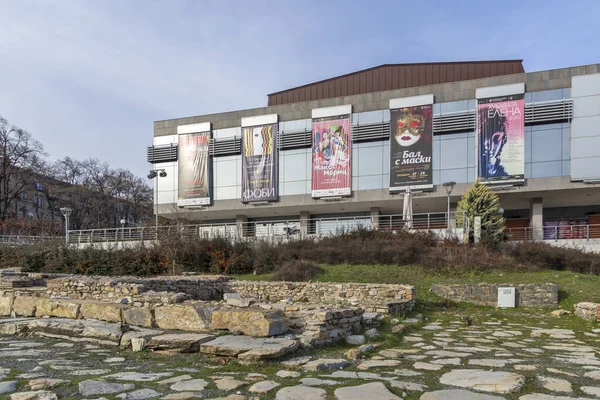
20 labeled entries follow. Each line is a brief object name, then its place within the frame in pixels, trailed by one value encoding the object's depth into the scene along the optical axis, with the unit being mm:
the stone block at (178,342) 5141
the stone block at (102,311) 6629
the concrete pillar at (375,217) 20800
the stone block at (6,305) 7863
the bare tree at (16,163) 40875
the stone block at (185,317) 5938
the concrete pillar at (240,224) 24500
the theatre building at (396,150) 27578
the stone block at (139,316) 6309
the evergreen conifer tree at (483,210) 20078
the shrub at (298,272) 15245
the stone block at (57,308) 7059
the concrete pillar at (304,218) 32681
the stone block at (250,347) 4734
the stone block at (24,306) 7523
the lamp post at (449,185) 20859
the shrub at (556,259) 16016
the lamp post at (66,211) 26978
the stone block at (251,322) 5523
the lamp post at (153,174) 27047
